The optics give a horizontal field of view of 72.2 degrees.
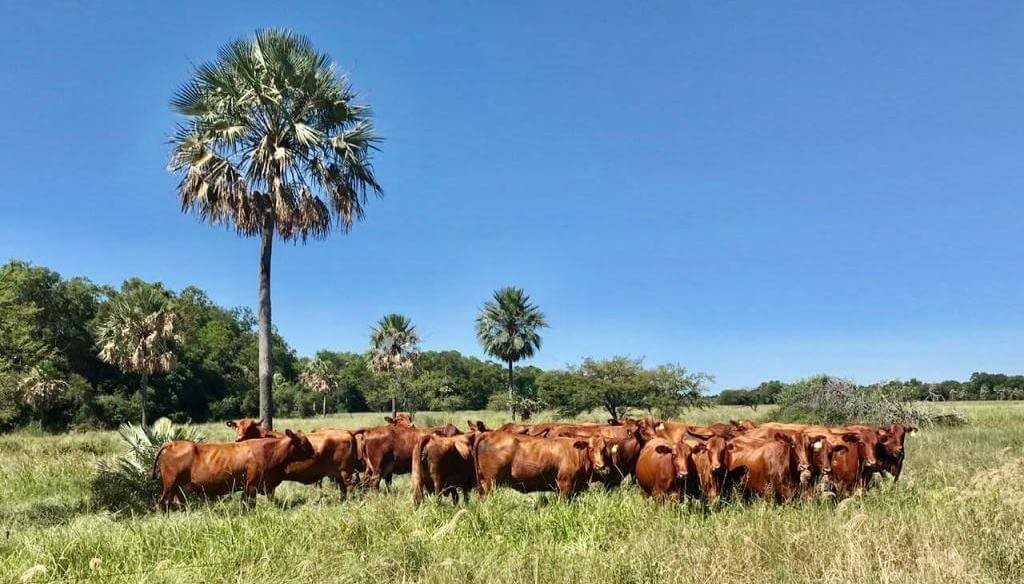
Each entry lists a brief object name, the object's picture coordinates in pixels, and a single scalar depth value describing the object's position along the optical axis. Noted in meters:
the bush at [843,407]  26.67
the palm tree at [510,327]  51.00
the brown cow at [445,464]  10.52
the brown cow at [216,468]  10.52
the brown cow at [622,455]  10.86
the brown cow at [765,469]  9.66
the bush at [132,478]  11.29
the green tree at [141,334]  40.47
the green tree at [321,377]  66.88
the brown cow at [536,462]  10.47
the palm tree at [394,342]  51.88
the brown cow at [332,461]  11.50
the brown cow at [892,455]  11.55
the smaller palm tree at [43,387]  38.03
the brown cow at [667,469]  9.49
